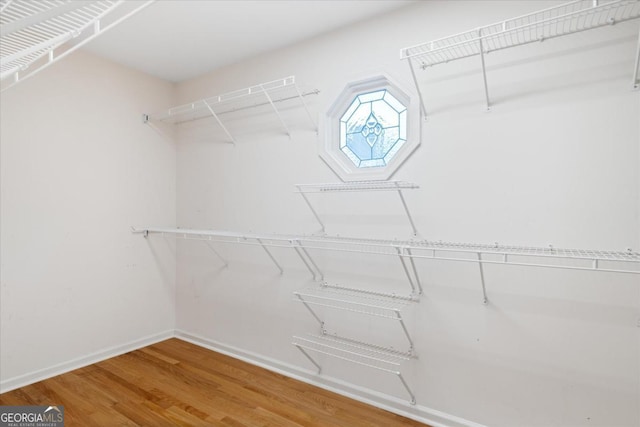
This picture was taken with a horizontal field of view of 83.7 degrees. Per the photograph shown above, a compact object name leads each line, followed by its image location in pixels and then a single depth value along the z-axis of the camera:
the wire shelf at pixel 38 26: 0.82
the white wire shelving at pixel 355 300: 2.00
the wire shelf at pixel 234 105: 2.40
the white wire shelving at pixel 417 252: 1.50
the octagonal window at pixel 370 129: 2.02
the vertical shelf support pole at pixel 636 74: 1.40
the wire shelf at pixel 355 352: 2.01
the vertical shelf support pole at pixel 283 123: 2.42
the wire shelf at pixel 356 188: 1.88
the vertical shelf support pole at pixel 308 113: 2.33
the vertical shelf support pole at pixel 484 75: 1.62
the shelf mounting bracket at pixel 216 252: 2.88
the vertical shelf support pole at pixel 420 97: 1.89
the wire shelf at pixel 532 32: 1.43
